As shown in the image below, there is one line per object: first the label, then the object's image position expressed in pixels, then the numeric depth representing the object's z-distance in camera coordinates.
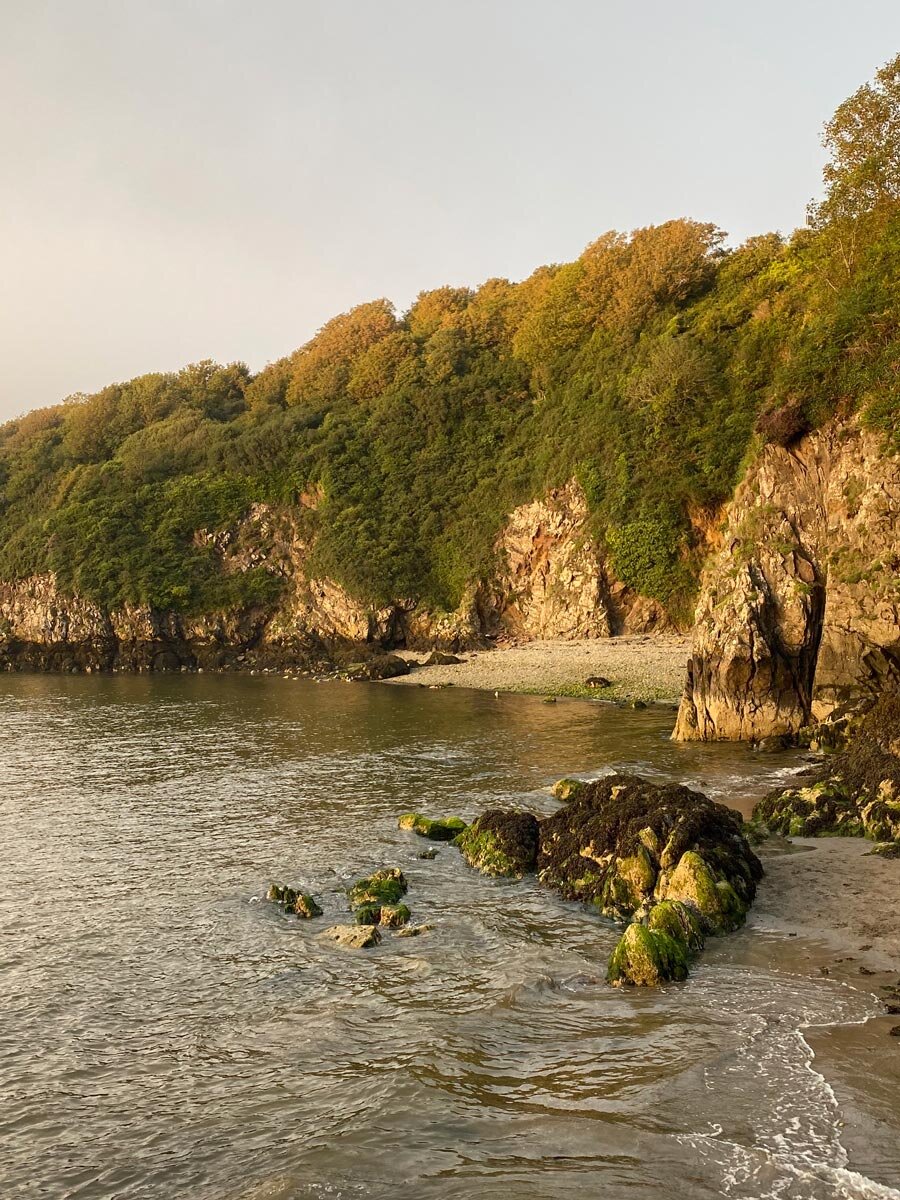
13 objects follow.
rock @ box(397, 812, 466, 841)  23.52
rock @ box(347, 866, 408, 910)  18.61
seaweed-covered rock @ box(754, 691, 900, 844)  20.80
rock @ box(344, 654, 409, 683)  58.88
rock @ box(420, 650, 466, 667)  59.75
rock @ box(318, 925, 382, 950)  16.38
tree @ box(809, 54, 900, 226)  35.44
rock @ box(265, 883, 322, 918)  18.09
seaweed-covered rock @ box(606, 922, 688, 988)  14.09
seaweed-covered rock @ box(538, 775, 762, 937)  16.73
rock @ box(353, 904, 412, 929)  17.36
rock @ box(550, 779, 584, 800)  26.31
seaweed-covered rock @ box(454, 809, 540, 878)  20.45
